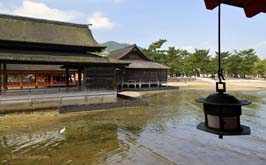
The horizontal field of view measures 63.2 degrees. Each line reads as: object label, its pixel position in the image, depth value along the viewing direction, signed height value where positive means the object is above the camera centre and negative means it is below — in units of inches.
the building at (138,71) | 1275.8 +42.6
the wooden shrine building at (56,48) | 623.8 +102.0
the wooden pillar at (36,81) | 1054.3 -11.1
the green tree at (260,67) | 2595.5 +123.8
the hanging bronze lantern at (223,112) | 107.0 -17.5
